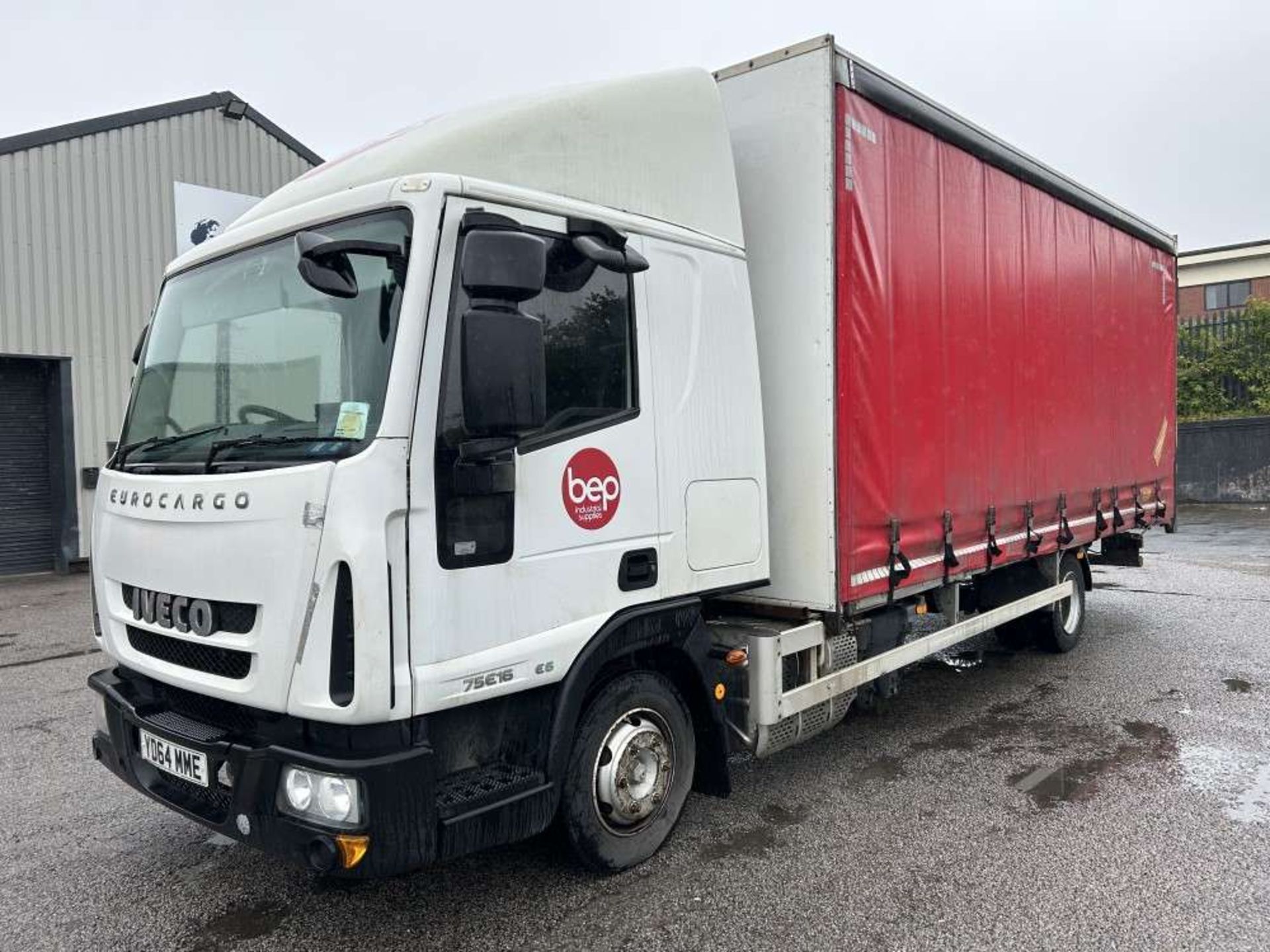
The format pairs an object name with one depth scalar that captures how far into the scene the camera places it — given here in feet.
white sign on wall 45.78
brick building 102.53
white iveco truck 8.98
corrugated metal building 40.19
